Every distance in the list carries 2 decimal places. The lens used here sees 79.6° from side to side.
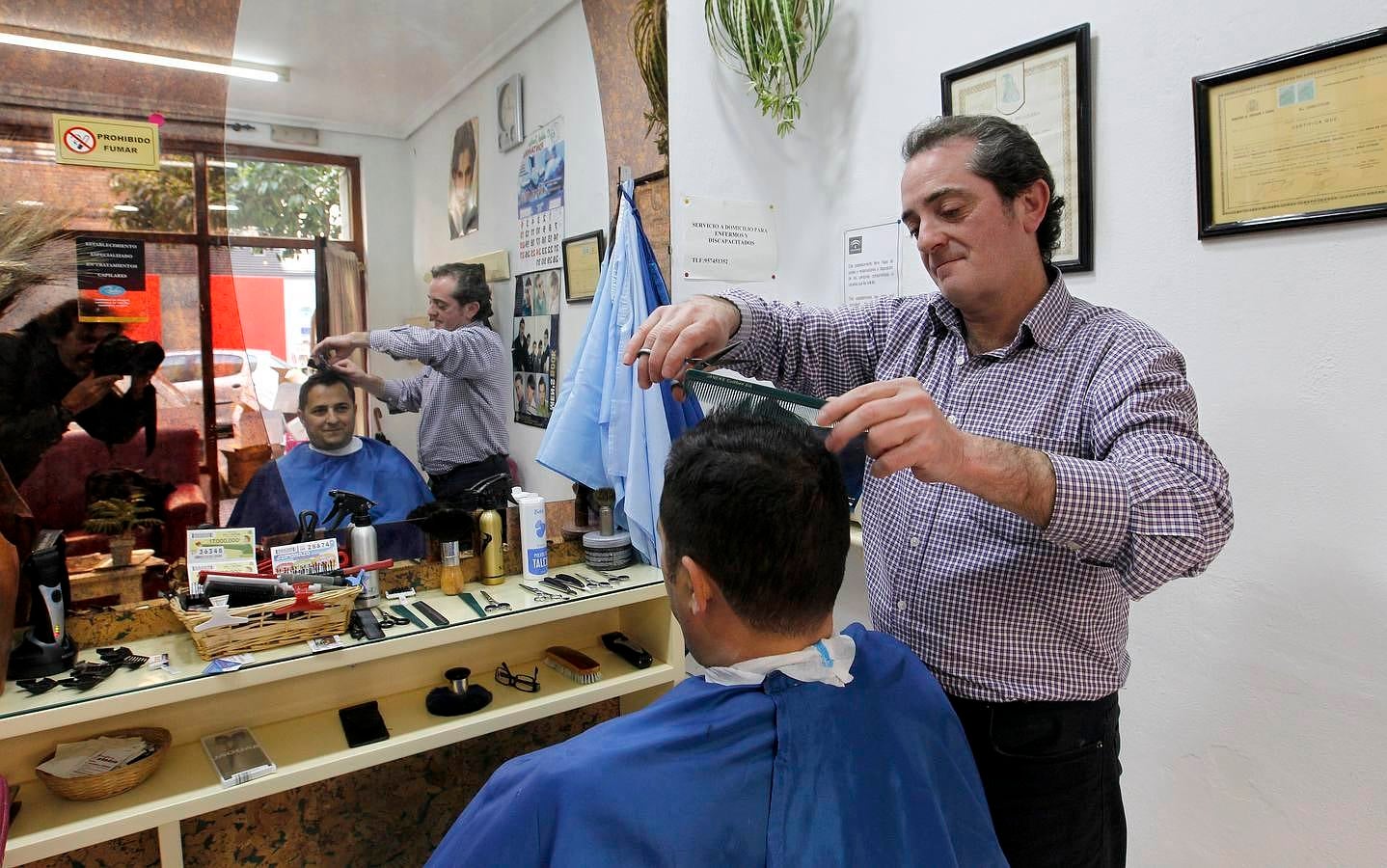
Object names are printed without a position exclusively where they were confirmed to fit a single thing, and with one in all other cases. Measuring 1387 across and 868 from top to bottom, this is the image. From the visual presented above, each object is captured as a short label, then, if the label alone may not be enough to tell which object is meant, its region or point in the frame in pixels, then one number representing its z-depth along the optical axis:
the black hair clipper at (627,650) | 2.36
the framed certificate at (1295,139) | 1.36
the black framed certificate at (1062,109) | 1.75
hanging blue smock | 2.39
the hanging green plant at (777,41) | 2.25
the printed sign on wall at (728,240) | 2.55
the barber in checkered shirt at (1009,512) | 1.24
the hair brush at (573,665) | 2.23
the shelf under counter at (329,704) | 1.62
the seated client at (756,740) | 1.00
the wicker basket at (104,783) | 1.63
